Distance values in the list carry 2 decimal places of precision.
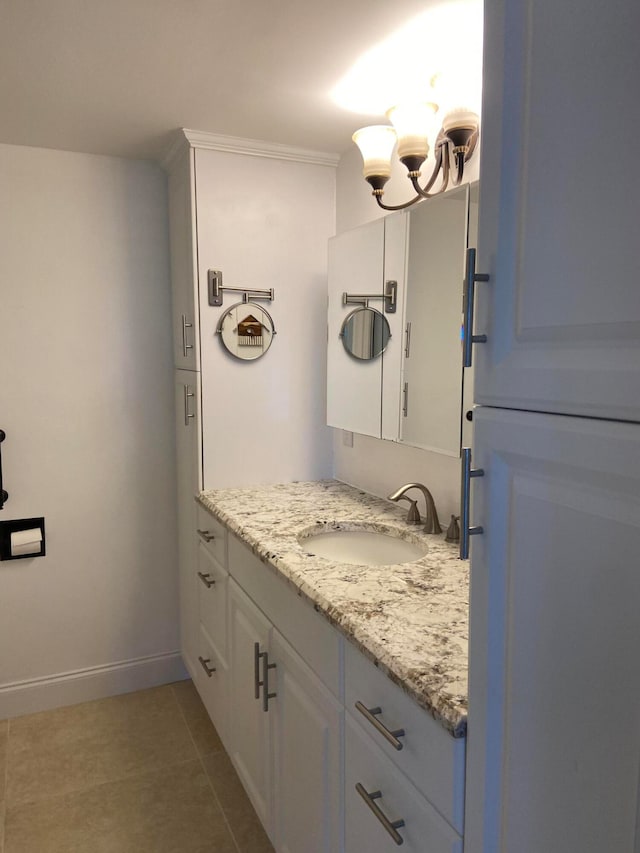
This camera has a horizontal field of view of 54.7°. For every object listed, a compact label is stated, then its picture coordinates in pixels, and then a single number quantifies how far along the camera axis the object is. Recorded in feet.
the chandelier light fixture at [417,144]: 5.35
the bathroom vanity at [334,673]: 3.35
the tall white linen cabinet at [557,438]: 2.08
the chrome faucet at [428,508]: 6.10
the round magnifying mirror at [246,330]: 7.80
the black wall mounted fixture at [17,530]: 8.22
